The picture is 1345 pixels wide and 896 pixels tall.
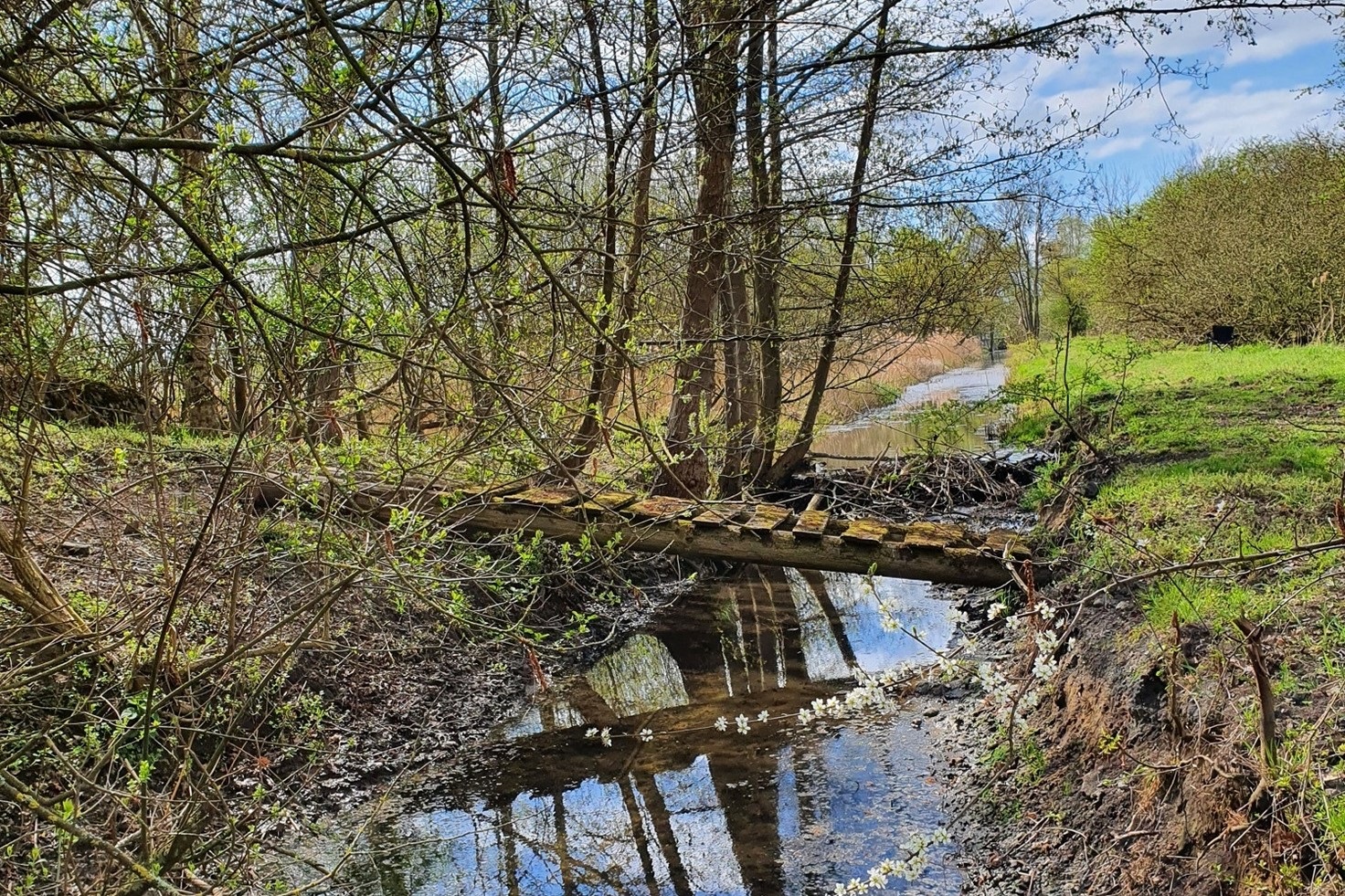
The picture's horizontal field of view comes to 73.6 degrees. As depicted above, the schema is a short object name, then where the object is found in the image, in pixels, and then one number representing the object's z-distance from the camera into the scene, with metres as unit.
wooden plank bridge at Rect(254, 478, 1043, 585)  6.14
